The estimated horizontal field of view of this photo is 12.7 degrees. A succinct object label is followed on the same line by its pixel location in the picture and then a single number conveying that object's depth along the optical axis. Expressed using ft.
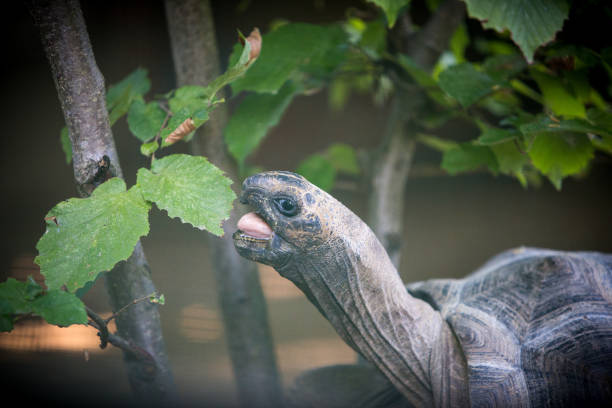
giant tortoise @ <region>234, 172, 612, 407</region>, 8.45
